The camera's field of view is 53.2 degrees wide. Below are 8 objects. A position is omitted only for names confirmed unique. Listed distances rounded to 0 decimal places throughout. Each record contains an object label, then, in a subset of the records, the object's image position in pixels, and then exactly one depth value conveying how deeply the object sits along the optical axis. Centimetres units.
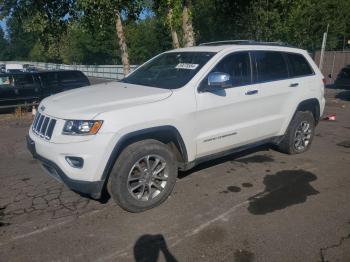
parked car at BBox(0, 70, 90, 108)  1236
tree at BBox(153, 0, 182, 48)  1015
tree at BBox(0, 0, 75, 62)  1142
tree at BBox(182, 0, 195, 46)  1106
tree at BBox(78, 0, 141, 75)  977
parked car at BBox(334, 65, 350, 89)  1471
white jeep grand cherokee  370
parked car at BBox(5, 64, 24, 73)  5322
